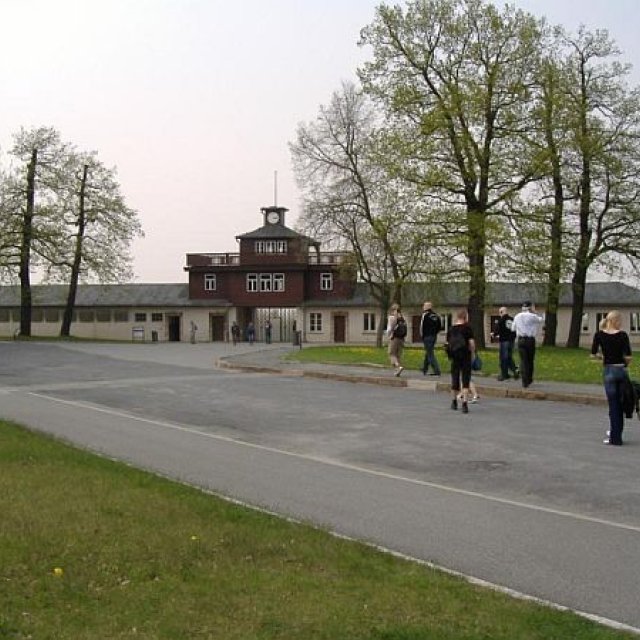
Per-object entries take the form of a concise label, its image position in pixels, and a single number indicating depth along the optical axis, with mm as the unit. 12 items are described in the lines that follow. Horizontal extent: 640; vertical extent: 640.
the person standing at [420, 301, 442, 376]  21984
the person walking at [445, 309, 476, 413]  15734
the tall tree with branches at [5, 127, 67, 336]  55656
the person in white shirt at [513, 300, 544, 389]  19000
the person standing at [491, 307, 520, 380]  20250
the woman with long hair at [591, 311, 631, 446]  11945
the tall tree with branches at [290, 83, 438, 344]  49594
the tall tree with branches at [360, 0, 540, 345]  35281
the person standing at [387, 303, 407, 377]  23172
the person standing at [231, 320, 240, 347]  69038
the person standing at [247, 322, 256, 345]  67681
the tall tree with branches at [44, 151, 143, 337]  58500
